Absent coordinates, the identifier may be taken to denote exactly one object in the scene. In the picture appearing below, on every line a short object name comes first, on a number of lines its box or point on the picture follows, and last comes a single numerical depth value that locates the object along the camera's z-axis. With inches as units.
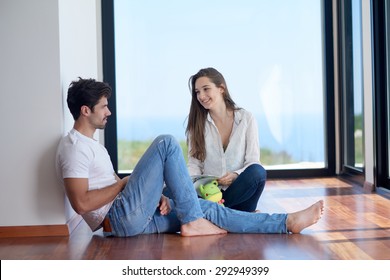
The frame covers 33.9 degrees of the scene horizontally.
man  111.9
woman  134.1
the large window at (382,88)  181.6
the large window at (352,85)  205.6
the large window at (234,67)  231.3
